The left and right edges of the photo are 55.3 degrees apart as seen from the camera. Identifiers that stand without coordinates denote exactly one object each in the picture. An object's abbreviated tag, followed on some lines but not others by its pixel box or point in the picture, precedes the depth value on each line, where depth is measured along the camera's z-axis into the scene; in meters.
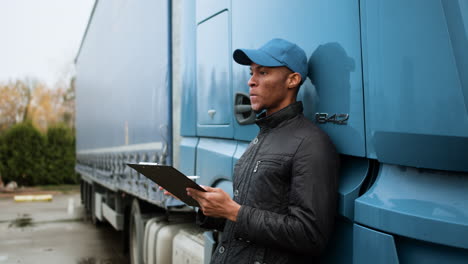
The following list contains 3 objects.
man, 1.63
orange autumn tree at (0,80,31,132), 35.19
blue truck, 1.37
